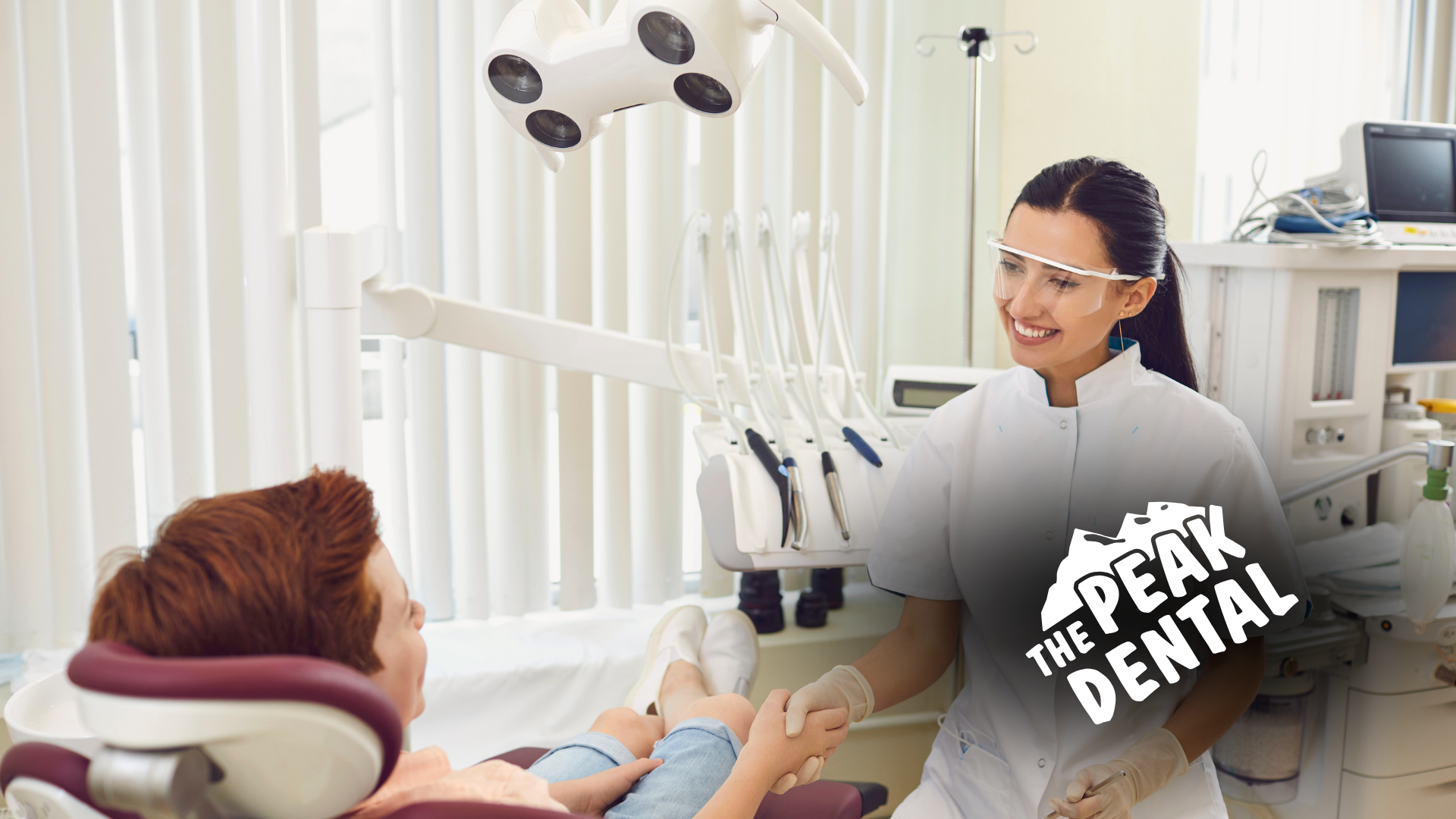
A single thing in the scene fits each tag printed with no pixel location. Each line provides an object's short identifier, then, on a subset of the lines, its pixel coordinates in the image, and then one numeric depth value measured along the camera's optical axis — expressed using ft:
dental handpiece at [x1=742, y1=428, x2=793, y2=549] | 4.26
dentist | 3.25
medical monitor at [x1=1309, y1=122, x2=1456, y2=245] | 5.93
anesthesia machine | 5.22
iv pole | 5.87
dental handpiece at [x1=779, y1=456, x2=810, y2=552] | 4.24
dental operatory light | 2.74
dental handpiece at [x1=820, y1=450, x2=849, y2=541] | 4.28
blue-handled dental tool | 4.55
